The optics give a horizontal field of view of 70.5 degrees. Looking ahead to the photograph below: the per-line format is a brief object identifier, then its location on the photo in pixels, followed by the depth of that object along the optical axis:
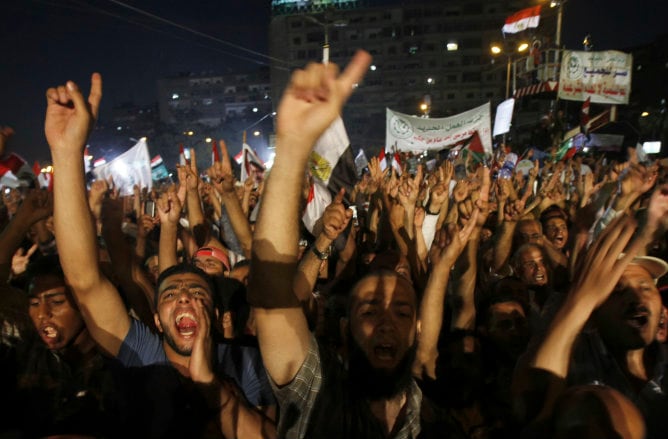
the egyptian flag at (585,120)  14.11
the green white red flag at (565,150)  11.59
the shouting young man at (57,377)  2.05
